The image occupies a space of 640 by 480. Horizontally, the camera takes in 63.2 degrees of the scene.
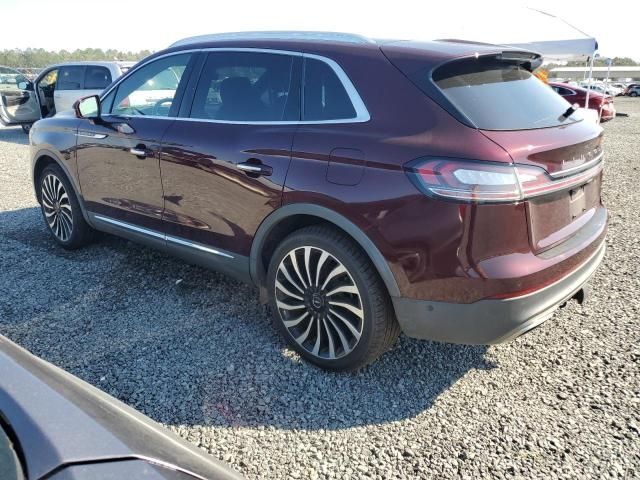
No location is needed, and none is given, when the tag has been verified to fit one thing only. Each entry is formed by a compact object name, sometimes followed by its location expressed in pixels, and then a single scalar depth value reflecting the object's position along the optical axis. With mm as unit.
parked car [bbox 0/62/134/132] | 11375
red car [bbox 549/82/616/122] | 17484
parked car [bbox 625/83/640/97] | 45781
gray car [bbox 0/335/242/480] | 1106
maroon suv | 2371
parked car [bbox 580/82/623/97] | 38588
